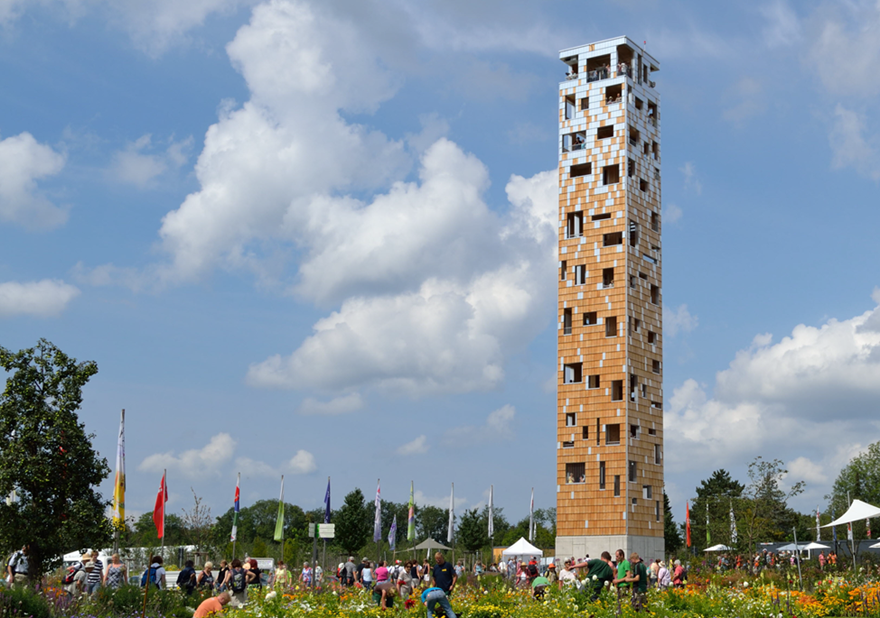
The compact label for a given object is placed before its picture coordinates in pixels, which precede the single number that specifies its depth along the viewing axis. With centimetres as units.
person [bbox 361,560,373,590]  3125
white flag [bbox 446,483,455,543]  6048
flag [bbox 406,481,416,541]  5750
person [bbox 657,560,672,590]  2840
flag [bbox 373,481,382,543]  5550
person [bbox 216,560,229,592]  2429
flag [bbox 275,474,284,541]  5332
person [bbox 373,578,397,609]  2080
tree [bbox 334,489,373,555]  6681
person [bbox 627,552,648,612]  2068
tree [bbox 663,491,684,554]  9053
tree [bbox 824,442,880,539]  10375
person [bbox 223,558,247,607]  2209
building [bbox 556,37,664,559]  5291
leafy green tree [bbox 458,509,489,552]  6950
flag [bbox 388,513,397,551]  5952
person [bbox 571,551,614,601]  2126
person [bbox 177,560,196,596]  2356
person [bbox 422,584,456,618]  1817
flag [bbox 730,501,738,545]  5422
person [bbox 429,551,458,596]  2095
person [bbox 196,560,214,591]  2505
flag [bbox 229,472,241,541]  5825
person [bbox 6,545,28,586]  2440
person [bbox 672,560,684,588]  2844
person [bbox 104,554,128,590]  2273
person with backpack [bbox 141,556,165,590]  2364
